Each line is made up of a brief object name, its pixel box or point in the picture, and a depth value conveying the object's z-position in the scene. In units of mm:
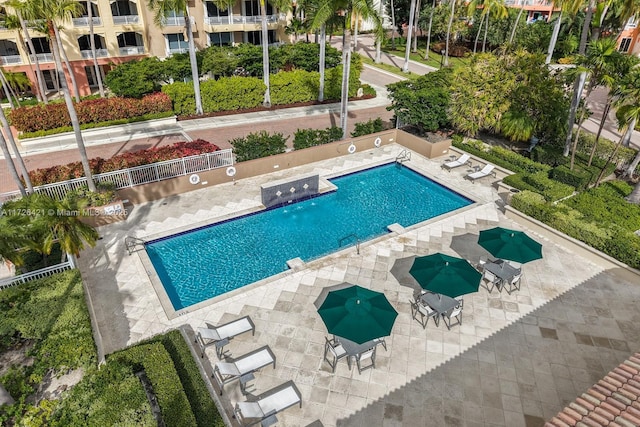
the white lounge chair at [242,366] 12445
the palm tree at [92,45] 33562
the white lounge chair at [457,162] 26600
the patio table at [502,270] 16594
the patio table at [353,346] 13197
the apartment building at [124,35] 36281
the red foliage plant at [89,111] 28625
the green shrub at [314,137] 26953
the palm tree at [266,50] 33062
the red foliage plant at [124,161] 21328
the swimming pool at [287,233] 17938
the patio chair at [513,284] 16698
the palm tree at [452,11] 48256
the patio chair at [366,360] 13266
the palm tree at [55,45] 16750
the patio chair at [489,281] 16781
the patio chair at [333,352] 13242
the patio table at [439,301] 14984
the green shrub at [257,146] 25062
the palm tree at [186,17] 27078
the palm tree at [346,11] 23314
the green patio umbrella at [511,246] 16016
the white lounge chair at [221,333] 13602
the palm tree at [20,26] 26547
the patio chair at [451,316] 15070
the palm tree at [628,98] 19719
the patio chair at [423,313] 15117
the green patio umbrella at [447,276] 14281
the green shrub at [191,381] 11078
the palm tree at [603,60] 20688
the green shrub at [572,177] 23328
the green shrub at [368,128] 29641
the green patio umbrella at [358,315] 12477
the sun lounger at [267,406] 11383
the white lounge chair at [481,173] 25353
